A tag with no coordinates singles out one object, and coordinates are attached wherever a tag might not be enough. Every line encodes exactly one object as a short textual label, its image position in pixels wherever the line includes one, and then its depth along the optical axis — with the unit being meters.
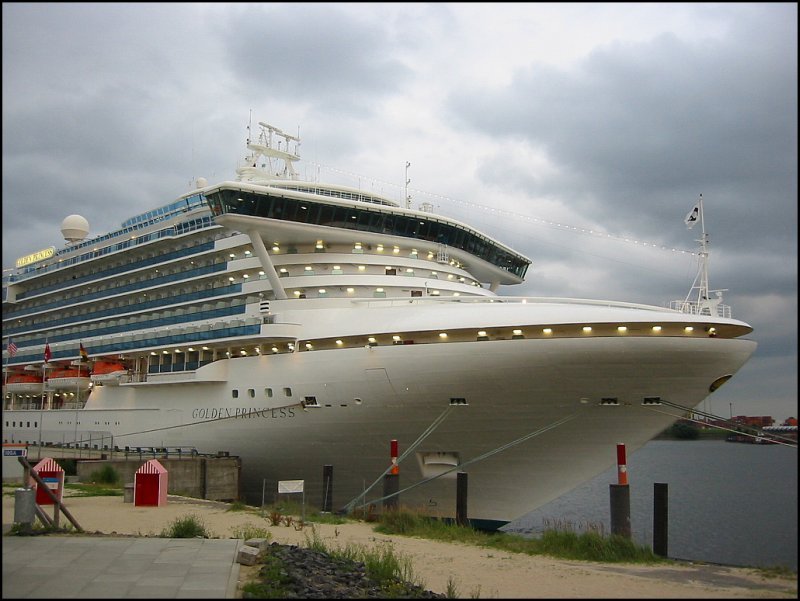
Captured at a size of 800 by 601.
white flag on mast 20.28
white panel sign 17.28
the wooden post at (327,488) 19.86
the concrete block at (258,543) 10.93
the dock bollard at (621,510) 13.62
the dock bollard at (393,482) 18.00
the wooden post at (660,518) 13.77
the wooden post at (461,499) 16.83
